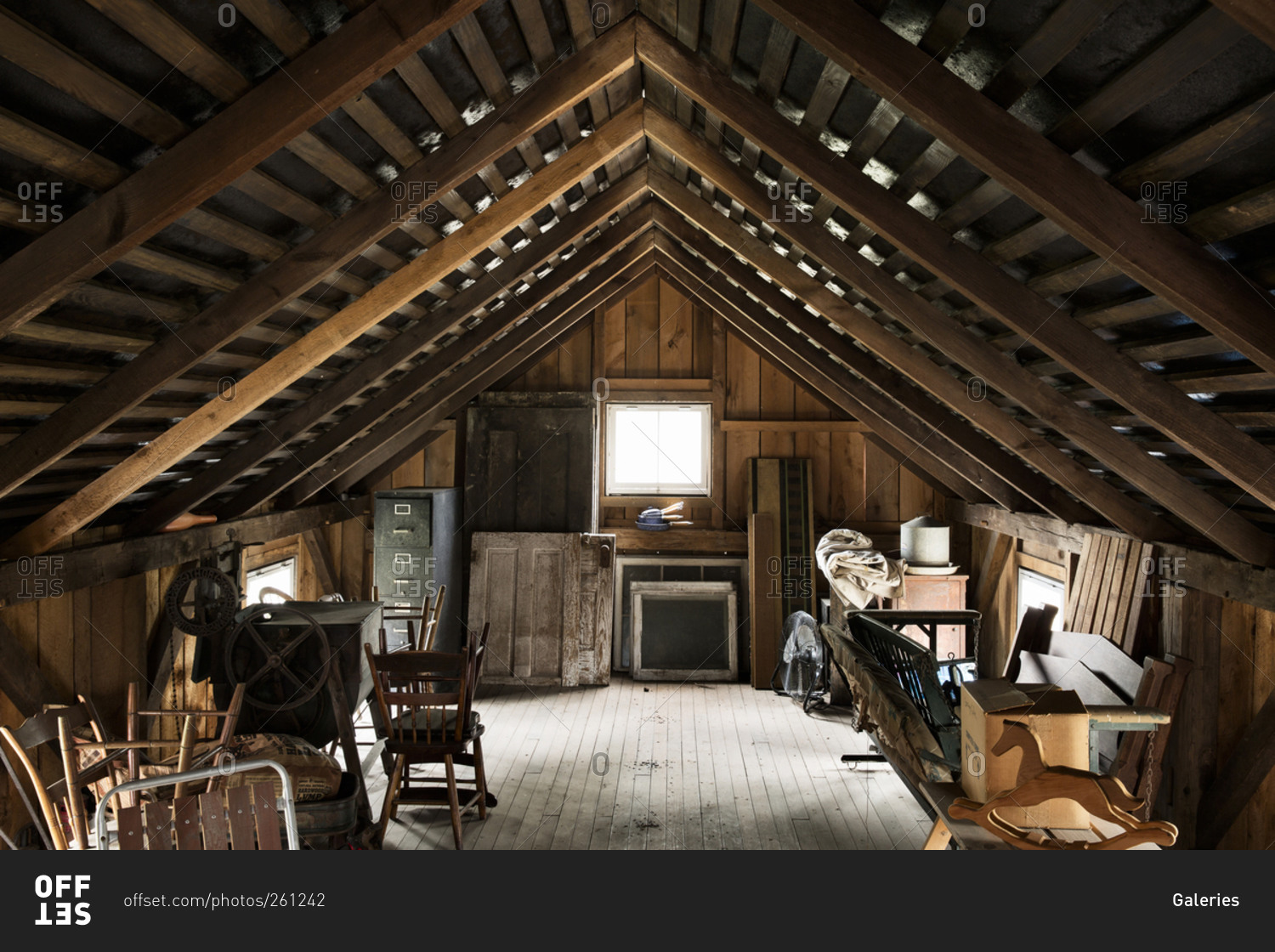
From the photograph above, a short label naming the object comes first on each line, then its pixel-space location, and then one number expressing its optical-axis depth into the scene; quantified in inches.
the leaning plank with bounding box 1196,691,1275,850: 144.9
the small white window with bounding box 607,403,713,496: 306.7
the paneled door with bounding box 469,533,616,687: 276.2
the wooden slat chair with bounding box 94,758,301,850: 87.6
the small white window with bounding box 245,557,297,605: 255.4
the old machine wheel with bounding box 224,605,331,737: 161.0
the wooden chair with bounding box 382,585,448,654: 196.5
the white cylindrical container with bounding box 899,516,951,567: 251.8
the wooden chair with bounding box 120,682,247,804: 108.7
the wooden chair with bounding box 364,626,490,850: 155.7
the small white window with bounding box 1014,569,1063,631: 233.0
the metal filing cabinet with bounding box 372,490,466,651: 268.5
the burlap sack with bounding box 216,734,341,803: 144.3
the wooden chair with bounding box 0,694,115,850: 100.7
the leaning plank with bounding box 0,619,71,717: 146.9
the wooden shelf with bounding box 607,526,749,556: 298.5
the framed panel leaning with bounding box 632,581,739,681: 289.1
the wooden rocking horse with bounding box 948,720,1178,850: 93.8
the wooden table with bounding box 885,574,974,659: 248.8
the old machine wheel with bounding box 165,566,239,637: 163.8
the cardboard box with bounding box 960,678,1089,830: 100.4
